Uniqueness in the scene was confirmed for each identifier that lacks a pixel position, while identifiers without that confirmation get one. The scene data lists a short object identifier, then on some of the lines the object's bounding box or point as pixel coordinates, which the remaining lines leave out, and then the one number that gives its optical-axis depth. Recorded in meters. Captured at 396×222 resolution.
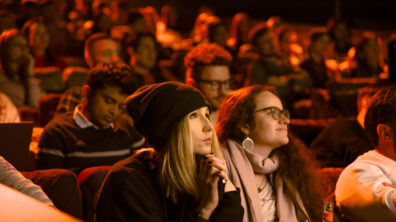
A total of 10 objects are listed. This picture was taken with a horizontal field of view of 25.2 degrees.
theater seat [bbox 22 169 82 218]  3.99
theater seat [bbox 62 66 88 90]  8.46
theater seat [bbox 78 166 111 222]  4.25
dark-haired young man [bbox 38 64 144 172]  5.33
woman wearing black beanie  3.31
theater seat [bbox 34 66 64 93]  9.14
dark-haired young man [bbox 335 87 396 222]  4.09
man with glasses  5.94
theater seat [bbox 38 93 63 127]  7.34
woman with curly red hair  4.24
